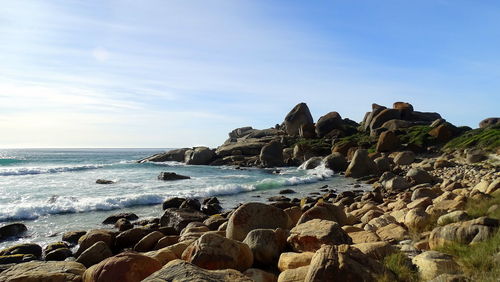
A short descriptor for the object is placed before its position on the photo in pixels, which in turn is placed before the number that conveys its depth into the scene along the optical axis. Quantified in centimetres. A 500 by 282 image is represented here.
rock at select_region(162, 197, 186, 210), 1664
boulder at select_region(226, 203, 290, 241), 850
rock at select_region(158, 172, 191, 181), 2964
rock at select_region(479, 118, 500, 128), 5018
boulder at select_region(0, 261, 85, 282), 584
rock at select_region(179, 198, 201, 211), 1579
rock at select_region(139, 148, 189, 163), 5898
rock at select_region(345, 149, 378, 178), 2992
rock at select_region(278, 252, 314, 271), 578
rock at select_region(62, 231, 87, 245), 1112
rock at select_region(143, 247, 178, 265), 667
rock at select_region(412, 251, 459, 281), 475
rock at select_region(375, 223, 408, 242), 750
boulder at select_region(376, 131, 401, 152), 3944
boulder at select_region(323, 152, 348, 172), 3562
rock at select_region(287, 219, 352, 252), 658
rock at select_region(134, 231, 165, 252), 933
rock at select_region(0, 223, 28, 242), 1186
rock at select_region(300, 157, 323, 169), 3938
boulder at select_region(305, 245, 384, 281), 465
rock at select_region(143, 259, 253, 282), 385
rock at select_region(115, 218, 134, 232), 1255
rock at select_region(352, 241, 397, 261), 579
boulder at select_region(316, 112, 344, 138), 5550
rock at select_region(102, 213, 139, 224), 1397
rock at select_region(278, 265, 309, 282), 512
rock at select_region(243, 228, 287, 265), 664
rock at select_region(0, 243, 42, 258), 940
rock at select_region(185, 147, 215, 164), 5328
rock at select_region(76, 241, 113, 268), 846
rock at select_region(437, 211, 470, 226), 736
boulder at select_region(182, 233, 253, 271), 593
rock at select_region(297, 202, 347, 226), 893
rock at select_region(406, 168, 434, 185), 2114
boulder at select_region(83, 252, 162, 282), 533
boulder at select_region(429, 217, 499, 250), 579
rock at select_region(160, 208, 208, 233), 1212
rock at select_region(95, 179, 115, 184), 2700
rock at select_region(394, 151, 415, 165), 3344
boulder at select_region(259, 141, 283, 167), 4491
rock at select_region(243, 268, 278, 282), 570
